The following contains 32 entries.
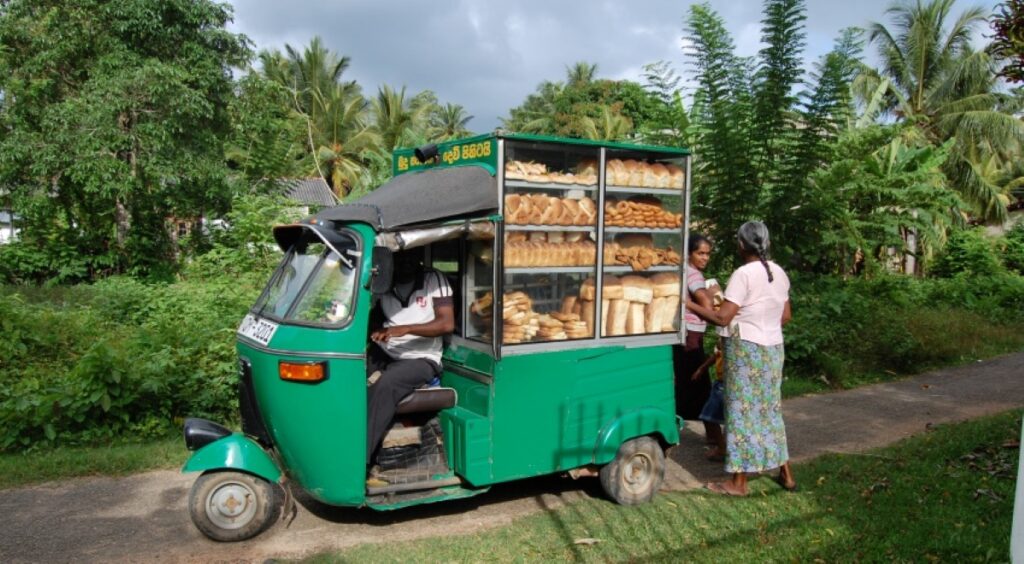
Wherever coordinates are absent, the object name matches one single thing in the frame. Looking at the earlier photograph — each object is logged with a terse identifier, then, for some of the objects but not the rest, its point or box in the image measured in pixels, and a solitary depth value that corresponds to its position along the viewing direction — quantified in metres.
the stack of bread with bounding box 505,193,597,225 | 4.36
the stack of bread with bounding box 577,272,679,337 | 4.76
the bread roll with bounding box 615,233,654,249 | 4.88
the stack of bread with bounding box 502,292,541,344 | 4.41
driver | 4.38
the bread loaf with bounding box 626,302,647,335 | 4.86
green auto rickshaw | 4.04
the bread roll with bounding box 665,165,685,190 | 5.02
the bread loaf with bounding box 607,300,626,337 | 4.78
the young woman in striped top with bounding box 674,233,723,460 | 5.92
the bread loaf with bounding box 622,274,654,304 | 4.82
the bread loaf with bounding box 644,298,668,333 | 4.95
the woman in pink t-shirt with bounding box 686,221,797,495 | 4.84
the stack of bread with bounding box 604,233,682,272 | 4.80
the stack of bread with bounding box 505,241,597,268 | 4.40
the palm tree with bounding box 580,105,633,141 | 24.89
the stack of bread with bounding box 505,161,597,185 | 4.36
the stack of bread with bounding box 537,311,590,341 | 4.58
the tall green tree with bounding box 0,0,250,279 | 12.31
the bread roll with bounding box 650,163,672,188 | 4.94
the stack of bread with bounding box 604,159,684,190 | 4.73
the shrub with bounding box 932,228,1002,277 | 17.12
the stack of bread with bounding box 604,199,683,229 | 4.76
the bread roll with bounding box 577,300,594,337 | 4.70
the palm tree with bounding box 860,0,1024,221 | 23.31
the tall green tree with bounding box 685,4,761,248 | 10.06
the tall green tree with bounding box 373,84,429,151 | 33.28
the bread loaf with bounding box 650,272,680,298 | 4.96
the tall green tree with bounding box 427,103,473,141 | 42.14
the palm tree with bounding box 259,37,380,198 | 30.91
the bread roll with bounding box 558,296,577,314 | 4.77
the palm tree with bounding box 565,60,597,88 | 37.75
